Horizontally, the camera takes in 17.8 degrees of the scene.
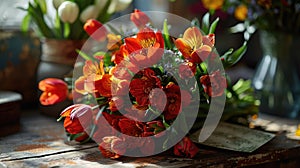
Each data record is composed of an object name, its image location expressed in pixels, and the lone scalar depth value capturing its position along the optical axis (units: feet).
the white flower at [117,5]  5.66
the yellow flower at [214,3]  5.84
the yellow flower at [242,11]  5.82
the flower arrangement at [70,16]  5.47
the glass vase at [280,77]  5.78
